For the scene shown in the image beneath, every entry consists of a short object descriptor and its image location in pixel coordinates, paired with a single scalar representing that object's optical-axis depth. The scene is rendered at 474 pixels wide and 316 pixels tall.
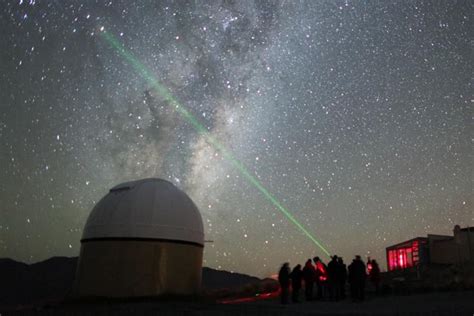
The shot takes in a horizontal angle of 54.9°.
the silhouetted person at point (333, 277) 12.95
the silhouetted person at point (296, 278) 13.27
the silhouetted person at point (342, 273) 12.99
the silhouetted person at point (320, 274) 13.74
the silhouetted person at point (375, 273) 14.44
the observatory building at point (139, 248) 15.06
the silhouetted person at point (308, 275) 13.37
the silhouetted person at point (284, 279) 12.88
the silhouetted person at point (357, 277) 12.55
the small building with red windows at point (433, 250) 25.03
